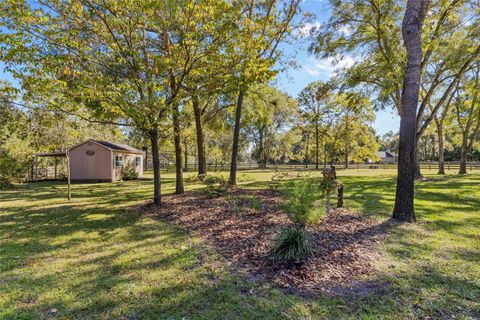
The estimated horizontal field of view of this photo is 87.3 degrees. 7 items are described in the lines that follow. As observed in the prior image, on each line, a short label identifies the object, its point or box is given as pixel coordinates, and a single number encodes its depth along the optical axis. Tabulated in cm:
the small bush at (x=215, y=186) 967
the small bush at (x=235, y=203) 751
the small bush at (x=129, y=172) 2058
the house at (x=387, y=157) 7159
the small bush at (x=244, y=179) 1640
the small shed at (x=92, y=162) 1853
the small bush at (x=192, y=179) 1682
